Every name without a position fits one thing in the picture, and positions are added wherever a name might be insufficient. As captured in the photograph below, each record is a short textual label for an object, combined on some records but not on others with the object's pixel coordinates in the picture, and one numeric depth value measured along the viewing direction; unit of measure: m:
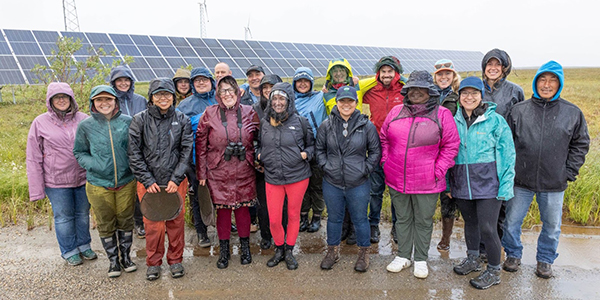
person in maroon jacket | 3.87
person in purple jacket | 3.91
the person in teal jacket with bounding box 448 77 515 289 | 3.54
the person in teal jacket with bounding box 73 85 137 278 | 3.74
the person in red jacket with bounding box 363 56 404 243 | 4.47
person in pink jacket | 3.57
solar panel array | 12.78
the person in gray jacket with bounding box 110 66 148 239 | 4.65
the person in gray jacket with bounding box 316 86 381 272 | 3.78
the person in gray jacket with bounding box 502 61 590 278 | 3.56
